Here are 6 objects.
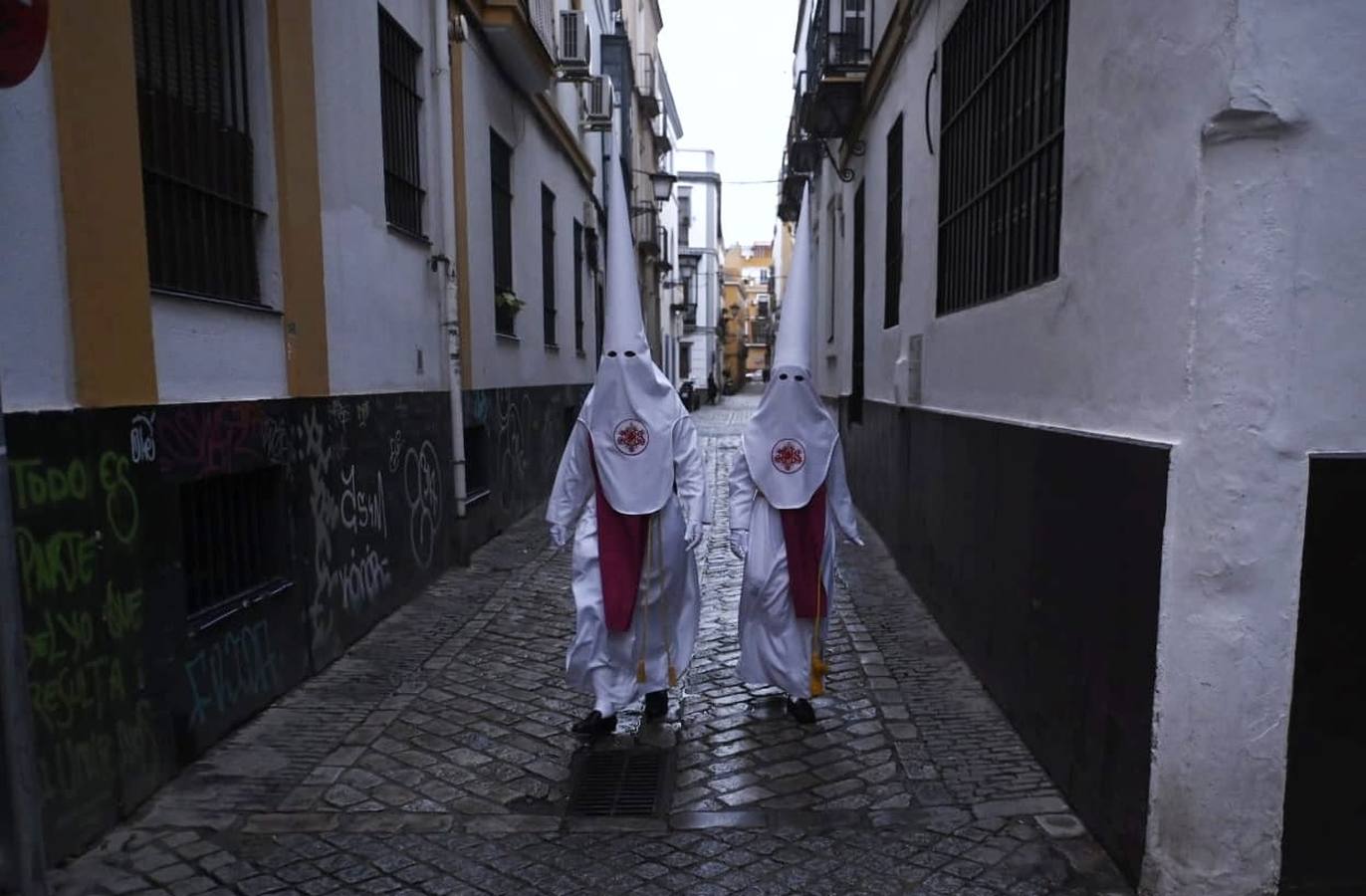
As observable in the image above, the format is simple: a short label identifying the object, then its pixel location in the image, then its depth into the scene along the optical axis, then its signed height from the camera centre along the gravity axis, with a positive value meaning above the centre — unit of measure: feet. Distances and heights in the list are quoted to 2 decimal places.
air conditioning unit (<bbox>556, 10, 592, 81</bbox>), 39.34 +13.75
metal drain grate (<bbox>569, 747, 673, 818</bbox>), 12.37 -5.83
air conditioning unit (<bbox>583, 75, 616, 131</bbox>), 48.73 +13.89
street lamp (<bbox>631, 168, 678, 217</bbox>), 63.93 +12.99
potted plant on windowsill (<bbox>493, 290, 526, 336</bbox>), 31.99 +2.04
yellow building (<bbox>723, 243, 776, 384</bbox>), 239.71 +15.83
